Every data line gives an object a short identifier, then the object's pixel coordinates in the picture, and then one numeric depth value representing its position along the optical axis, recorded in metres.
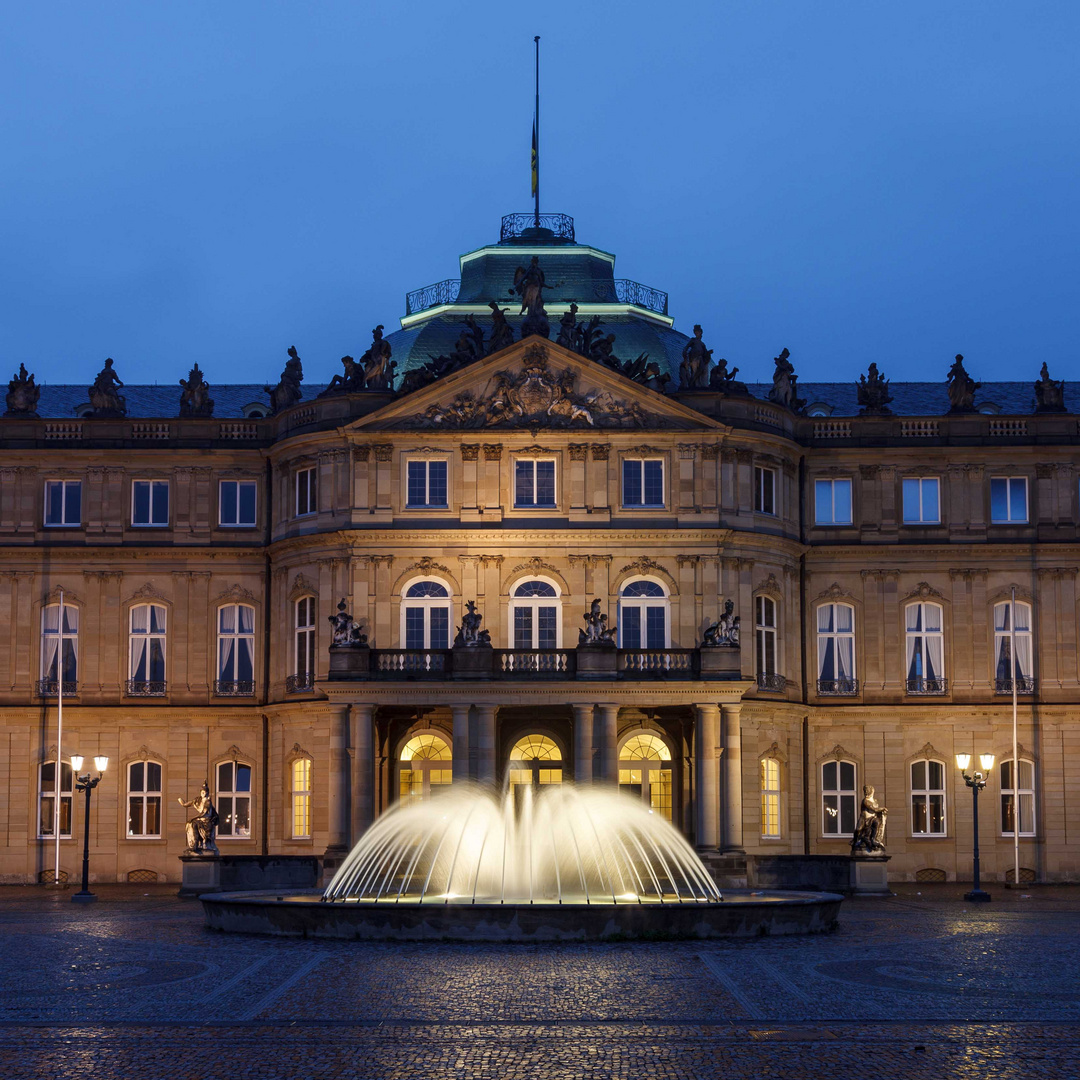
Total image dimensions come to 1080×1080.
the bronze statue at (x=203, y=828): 50.21
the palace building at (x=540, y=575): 57.41
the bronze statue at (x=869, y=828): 49.19
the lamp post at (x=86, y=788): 47.70
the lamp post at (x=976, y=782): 47.47
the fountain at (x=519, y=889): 31.47
